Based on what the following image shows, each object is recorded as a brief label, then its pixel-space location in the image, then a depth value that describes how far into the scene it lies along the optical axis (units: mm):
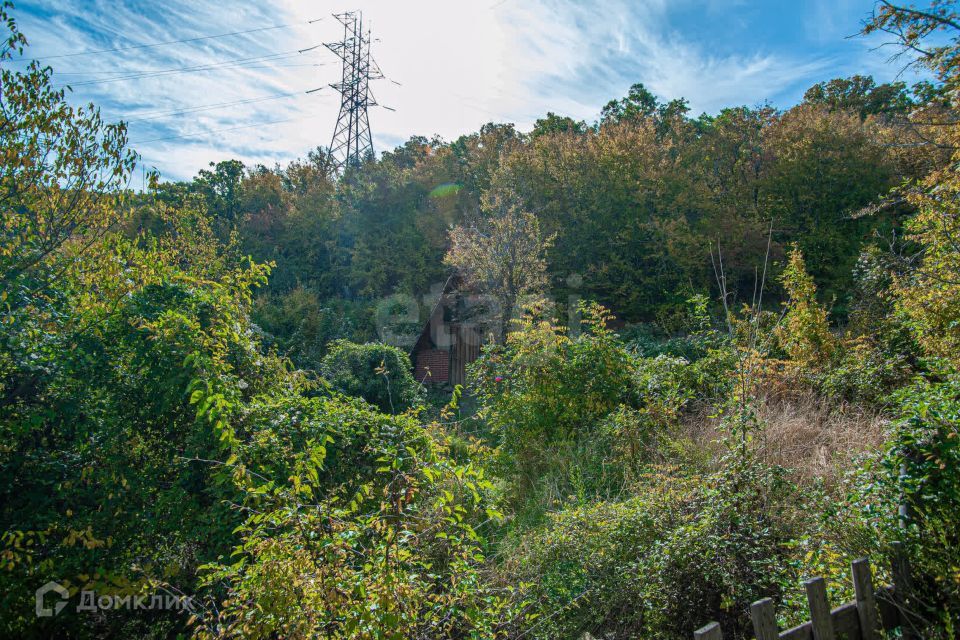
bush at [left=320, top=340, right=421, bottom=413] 11914
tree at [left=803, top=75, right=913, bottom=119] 19625
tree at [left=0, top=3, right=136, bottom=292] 4629
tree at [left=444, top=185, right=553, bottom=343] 14094
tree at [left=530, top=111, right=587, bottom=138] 23219
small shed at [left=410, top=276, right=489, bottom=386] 16734
